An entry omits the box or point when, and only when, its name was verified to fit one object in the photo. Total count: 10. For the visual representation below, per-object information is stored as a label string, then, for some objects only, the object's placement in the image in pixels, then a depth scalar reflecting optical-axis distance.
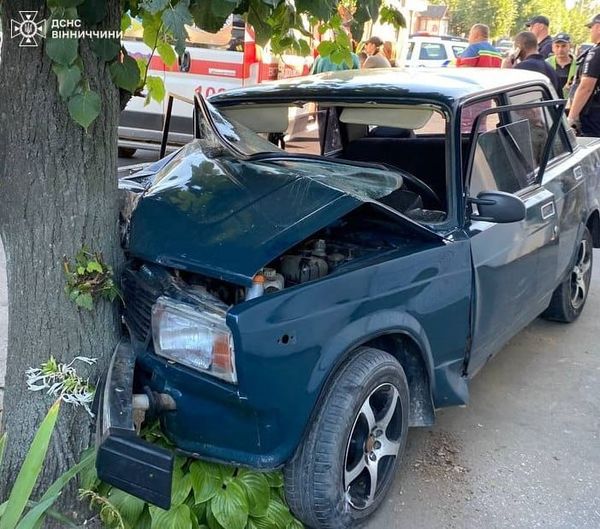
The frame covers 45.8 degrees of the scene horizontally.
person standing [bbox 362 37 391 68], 8.01
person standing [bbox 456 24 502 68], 8.85
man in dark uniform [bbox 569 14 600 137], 6.85
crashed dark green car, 2.37
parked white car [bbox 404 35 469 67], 22.17
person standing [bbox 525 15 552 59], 9.12
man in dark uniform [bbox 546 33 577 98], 8.16
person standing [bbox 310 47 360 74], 6.87
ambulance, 7.48
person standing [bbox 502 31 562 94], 7.41
